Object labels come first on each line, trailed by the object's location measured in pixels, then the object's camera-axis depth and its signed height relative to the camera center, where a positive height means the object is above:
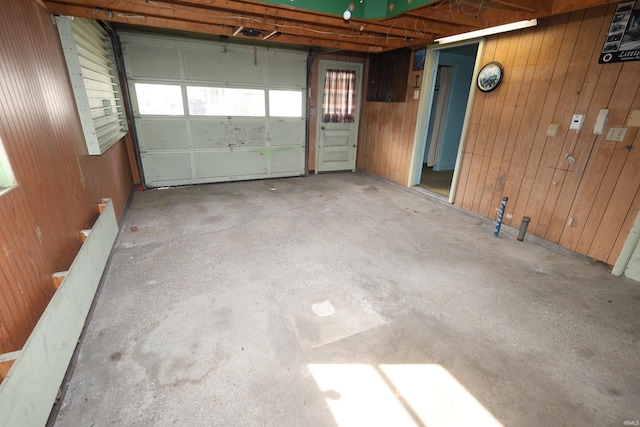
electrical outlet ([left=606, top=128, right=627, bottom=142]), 2.65 -0.14
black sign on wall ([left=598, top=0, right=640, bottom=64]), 2.48 +0.69
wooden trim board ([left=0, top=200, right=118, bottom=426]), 1.11 -1.15
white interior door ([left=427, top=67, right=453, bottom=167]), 6.47 -0.06
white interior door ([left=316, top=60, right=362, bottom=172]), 5.92 -0.15
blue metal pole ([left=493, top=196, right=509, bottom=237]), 3.56 -1.19
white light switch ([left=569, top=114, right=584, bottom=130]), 2.91 -0.05
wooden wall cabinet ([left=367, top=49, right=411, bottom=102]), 5.09 +0.58
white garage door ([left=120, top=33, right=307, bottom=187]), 4.58 -0.10
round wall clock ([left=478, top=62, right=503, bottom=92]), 3.59 +0.43
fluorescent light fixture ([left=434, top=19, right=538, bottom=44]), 3.11 +0.91
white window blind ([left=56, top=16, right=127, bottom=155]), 2.52 +0.18
